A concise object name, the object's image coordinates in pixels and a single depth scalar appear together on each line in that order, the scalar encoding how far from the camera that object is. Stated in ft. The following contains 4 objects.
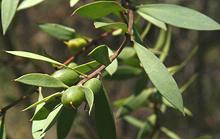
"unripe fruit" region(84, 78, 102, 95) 1.38
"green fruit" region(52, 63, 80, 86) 1.43
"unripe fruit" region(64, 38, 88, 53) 1.87
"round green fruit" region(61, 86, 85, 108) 1.34
